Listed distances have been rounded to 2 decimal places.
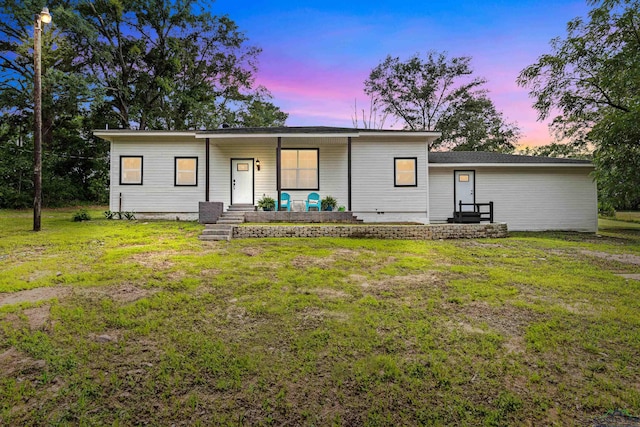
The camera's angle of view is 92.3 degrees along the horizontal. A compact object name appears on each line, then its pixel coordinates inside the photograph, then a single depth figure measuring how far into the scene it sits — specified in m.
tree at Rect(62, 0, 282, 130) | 22.69
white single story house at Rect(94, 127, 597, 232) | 12.84
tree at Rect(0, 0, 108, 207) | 18.66
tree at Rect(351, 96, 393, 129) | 29.45
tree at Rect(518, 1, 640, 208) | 12.34
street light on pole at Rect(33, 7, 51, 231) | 9.41
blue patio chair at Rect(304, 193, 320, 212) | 12.43
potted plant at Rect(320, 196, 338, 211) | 12.24
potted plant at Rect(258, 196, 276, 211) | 12.02
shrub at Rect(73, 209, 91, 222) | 11.80
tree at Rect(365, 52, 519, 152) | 27.27
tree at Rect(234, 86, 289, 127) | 27.58
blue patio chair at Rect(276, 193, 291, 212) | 12.57
